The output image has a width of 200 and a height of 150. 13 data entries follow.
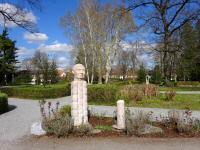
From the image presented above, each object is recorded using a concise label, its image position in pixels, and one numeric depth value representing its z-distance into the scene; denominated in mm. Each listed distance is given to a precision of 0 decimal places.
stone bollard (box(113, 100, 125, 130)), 4942
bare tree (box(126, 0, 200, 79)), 18900
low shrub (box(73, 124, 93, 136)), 4639
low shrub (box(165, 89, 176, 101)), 10350
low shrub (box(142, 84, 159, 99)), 10669
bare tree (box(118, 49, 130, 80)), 35149
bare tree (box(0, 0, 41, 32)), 8231
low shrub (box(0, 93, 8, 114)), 8136
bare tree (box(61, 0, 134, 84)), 21076
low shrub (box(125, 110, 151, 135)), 4610
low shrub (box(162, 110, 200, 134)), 4651
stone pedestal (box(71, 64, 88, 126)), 4970
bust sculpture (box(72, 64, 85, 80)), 5011
